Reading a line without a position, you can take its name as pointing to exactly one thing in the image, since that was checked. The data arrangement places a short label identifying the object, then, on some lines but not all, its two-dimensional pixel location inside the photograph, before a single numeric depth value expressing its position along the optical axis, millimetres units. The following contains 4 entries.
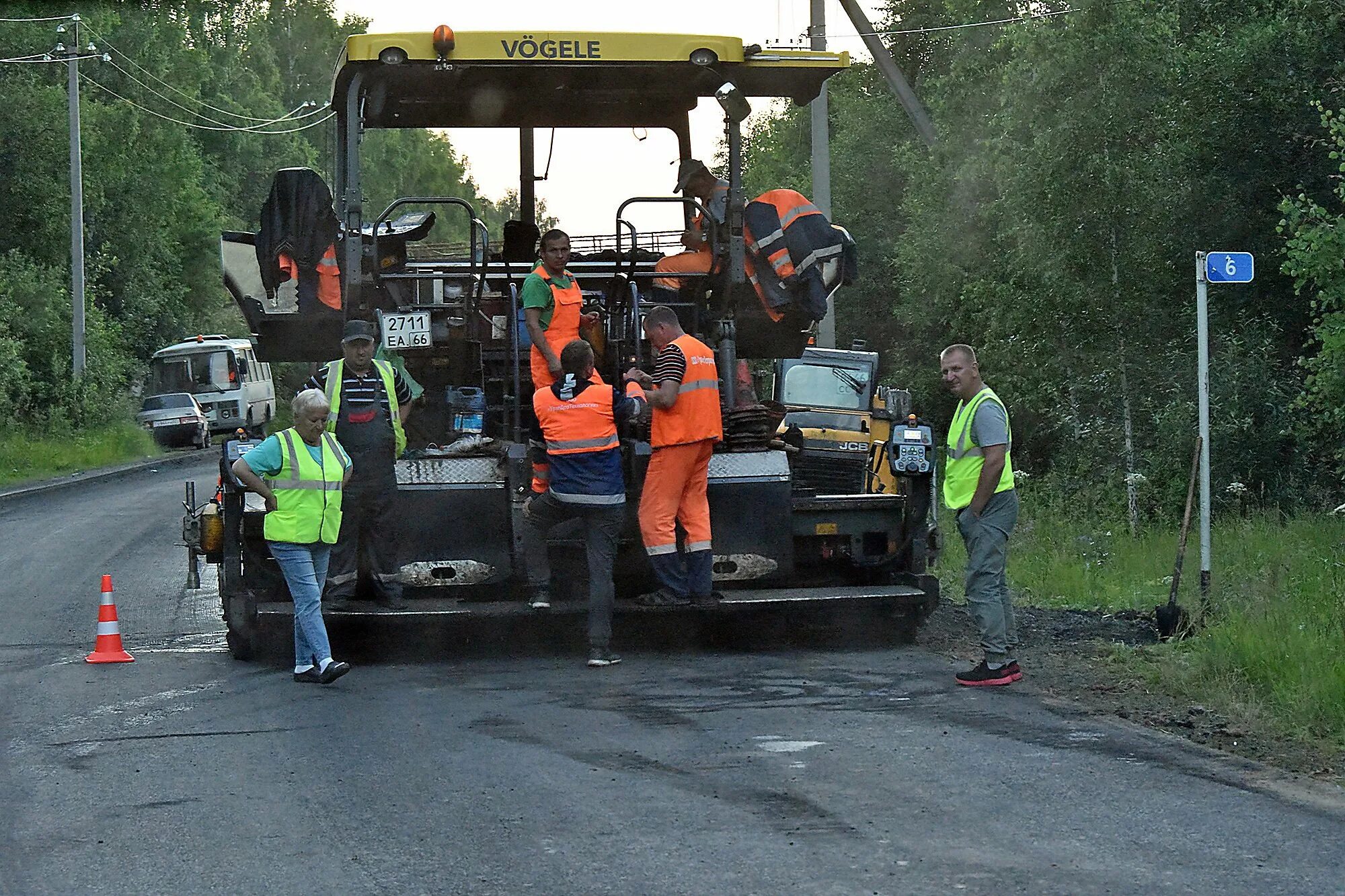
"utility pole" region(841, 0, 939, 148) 23344
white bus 43688
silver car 41562
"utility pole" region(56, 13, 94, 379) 37688
